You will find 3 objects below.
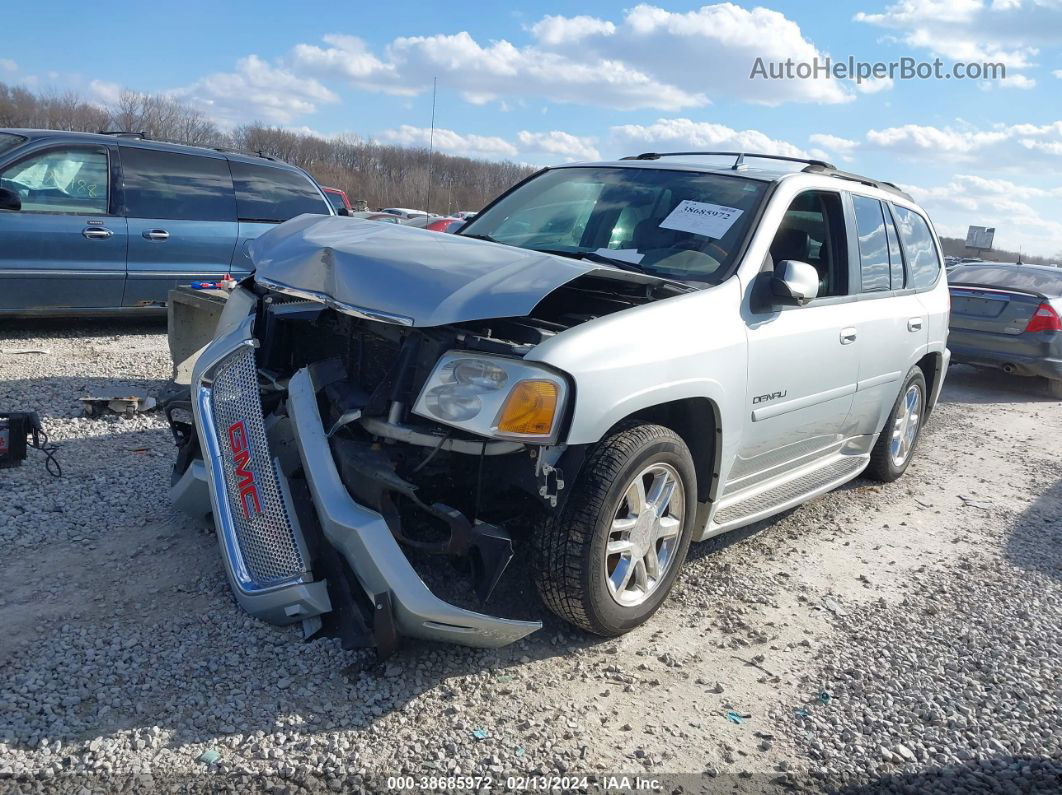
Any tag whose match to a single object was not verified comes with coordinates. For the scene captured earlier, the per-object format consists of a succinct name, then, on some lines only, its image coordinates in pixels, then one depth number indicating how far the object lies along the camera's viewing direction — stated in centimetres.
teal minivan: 695
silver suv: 283
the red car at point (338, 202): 1005
